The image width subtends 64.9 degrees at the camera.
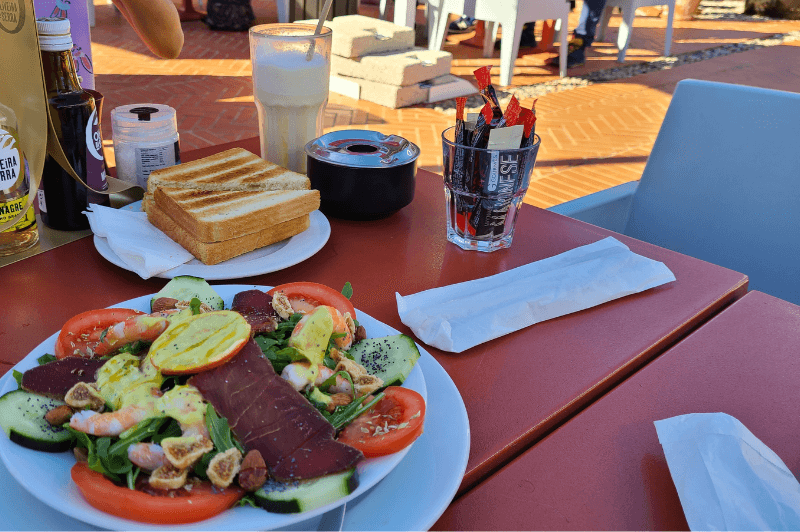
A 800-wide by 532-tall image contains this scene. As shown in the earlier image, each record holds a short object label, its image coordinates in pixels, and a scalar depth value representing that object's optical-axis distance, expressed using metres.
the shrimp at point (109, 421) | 0.46
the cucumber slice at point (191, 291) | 0.68
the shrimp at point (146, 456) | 0.45
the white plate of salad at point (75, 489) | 0.42
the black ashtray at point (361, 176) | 1.01
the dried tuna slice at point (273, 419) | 0.46
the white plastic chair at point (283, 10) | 5.63
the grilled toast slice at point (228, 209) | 0.85
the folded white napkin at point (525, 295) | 0.76
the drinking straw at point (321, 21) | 1.01
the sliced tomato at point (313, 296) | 0.68
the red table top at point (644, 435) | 0.53
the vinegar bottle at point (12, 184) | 0.78
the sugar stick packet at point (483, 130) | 0.92
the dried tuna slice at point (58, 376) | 0.52
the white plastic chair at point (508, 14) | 4.61
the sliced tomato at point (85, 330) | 0.59
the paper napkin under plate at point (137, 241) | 0.83
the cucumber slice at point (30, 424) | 0.47
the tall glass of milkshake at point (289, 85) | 1.13
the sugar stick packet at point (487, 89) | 0.91
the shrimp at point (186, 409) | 0.47
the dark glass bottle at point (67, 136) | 0.84
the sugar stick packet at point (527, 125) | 0.93
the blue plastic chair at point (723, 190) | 1.33
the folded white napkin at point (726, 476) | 0.51
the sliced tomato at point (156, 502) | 0.42
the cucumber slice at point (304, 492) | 0.43
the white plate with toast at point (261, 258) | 0.84
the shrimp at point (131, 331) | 0.55
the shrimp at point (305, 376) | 0.53
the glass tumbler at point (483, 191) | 0.92
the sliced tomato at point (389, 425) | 0.48
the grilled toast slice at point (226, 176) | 0.99
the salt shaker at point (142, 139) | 0.99
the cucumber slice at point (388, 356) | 0.58
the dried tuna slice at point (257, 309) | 0.60
